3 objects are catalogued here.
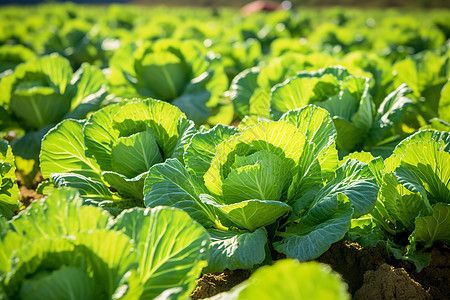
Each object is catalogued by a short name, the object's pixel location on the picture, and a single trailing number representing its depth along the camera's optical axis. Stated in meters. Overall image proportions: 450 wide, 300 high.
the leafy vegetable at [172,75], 3.90
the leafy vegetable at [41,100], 3.57
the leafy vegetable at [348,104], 2.89
